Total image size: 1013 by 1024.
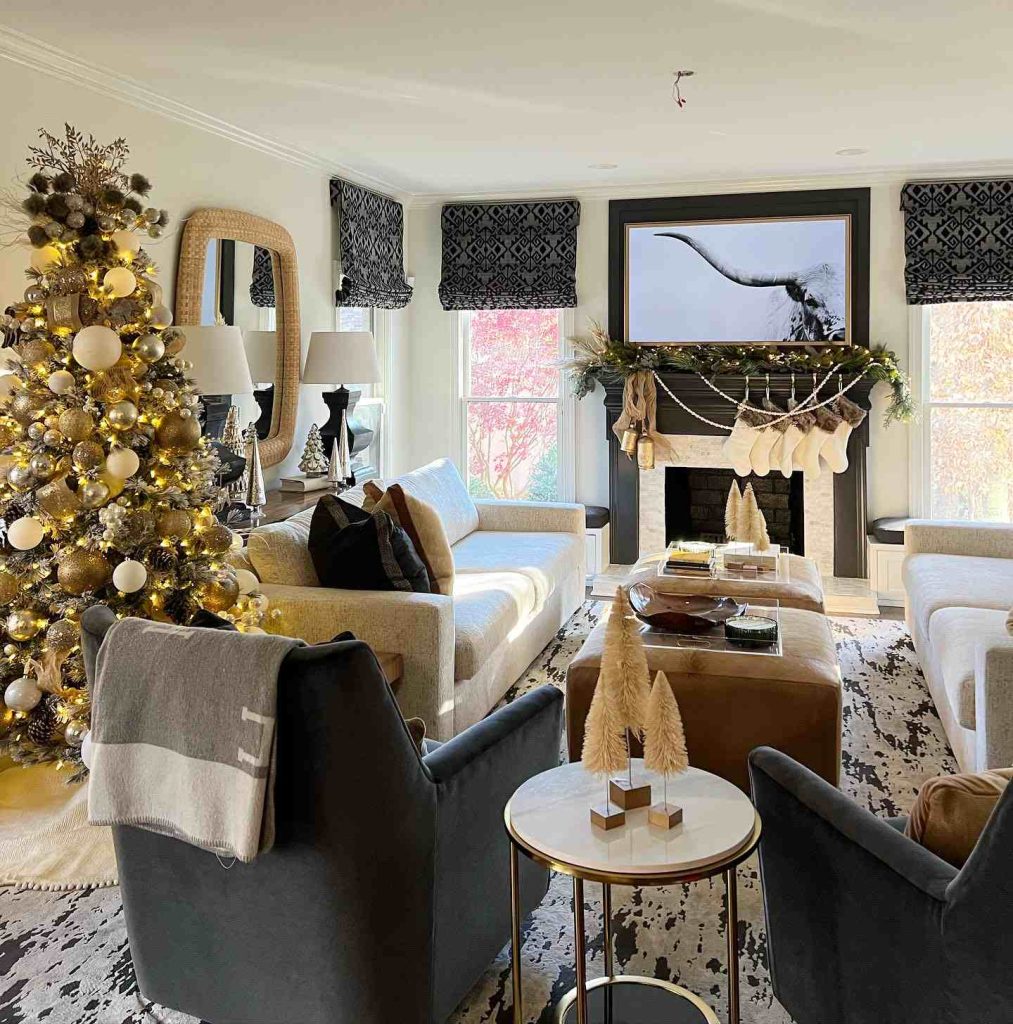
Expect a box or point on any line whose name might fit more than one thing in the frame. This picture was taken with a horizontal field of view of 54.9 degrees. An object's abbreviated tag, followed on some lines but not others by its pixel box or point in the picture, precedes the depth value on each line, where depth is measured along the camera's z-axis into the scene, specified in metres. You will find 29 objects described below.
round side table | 1.65
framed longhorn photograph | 5.95
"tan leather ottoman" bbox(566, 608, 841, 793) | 2.96
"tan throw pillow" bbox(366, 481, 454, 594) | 3.76
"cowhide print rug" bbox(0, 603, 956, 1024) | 2.10
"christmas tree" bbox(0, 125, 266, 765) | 2.98
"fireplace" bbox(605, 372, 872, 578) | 5.98
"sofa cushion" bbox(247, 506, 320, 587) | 3.61
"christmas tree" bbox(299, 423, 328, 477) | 5.07
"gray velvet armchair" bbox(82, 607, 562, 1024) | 1.62
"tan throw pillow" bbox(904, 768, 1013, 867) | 1.52
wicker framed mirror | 4.32
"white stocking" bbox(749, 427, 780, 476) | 5.96
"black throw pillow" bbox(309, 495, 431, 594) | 3.50
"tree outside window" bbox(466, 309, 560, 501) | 6.61
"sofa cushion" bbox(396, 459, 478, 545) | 4.93
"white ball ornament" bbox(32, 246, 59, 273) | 3.02
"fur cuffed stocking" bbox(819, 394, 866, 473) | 5.80
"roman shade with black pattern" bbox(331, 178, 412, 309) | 5.65
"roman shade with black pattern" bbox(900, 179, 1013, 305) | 5.63
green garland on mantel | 5.78
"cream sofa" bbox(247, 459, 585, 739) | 3.35
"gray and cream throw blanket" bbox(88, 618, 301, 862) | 1.58
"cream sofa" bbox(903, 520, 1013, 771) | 2.76
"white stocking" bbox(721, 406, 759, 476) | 5.97
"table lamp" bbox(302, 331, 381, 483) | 5.01
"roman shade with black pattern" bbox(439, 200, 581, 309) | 6.34
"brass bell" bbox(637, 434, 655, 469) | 6.16
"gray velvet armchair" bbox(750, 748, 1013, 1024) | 1.39
